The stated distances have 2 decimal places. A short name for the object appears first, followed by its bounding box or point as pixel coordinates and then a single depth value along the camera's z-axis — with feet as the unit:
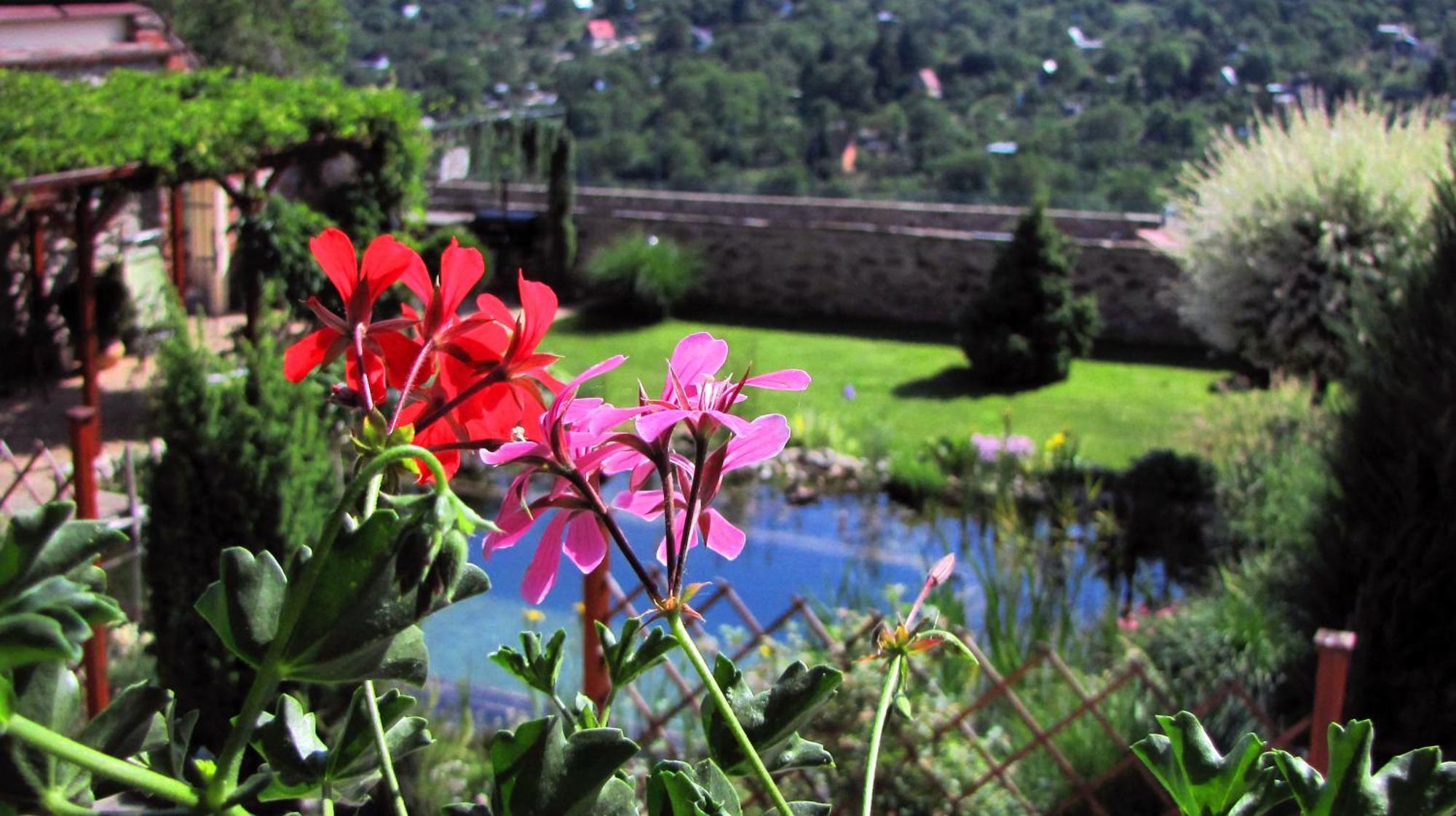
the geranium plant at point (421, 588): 1.14
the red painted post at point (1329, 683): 6.56
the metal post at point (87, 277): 24.79
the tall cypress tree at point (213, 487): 10.11
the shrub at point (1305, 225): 21.90
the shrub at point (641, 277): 40.34
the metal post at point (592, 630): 8.78
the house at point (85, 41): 29.94
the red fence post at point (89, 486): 8.14
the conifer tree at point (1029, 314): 32.40
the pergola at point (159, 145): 23.12
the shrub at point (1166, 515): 20.67
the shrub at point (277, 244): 28.27
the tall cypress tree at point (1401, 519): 10.59
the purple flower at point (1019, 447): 24.70
